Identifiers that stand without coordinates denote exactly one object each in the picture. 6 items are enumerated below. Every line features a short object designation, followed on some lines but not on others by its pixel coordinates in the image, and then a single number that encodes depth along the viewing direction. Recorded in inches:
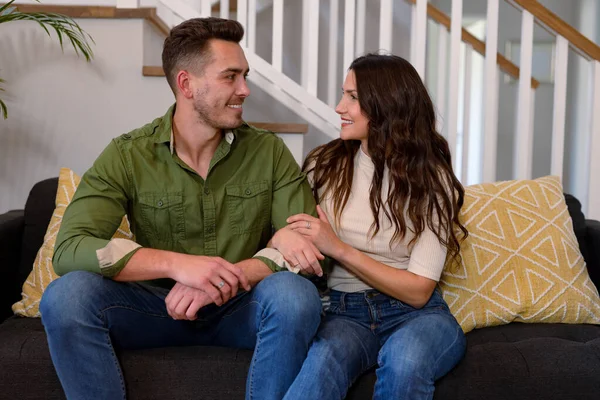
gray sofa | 62.5
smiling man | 58.6
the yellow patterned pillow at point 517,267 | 77.4
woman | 65.8
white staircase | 101.2
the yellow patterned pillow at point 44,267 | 77.2
